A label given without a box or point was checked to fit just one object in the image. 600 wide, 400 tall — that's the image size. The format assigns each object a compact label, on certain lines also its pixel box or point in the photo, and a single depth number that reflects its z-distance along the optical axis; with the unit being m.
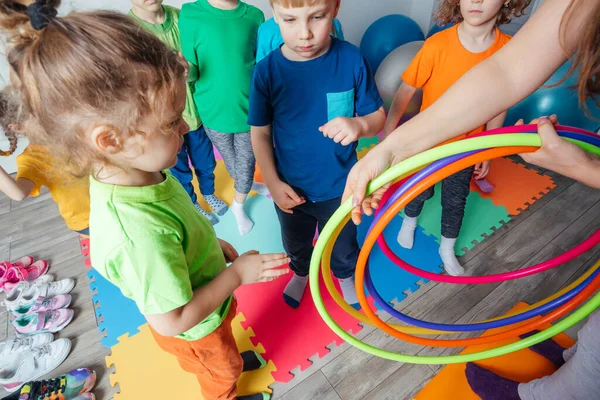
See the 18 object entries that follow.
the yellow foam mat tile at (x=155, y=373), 1.43
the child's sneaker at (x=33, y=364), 1.51
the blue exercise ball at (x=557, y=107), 2.12
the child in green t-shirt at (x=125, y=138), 0.60
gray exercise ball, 2.52
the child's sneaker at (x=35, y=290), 1.77
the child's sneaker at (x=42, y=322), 1.67
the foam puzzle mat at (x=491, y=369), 1.32
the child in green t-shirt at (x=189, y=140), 1.67
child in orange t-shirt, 1.38
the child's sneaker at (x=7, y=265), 1.91
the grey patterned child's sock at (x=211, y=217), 2.18
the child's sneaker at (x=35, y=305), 1.74
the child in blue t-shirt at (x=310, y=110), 1.04
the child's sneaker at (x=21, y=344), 1.58
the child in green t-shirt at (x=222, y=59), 1.63
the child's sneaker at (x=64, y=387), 1.39
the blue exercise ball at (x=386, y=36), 2.98
